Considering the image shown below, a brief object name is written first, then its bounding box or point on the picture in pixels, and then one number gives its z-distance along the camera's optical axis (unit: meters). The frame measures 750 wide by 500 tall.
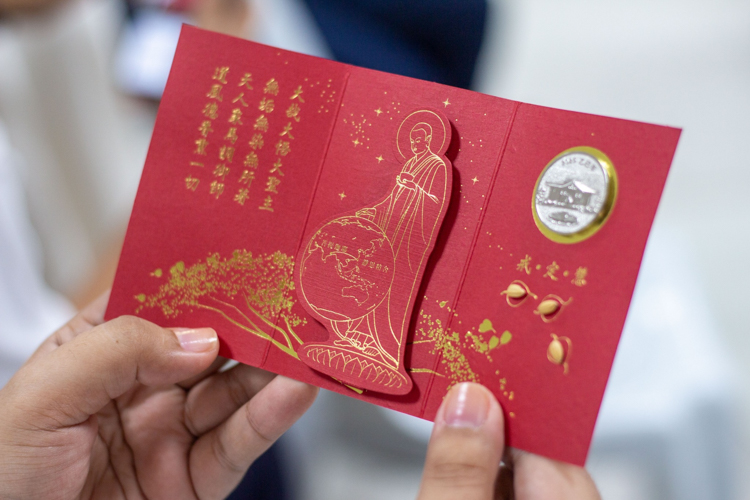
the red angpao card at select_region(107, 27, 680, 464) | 0.35
